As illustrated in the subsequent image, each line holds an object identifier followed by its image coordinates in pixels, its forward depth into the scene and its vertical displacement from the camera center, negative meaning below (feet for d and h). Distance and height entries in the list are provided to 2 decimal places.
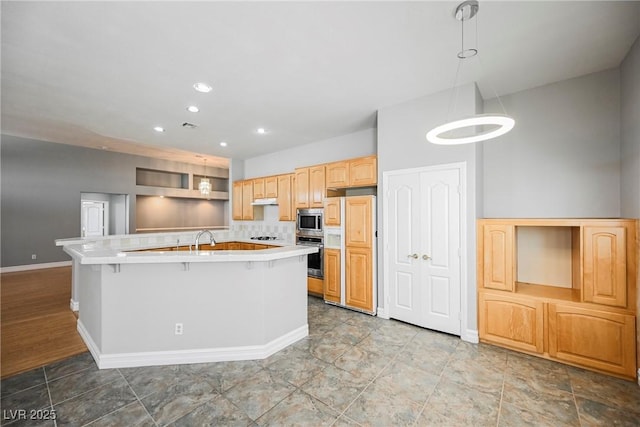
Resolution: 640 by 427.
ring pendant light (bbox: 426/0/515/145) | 6.22 +2.25
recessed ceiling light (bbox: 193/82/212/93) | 10.20 +5.03
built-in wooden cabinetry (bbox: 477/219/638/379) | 7.82 -2.60
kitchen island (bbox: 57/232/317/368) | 8.32 -2.96
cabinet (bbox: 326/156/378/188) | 13.44 +2.28
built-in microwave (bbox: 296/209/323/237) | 15.67 -0.42
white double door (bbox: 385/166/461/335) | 10.42 -1.32
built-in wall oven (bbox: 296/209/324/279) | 15.29 -1.16
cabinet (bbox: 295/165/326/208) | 15.84 +1.77
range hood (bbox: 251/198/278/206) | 19.40 +1.02
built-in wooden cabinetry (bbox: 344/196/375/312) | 12.96 -1.84
